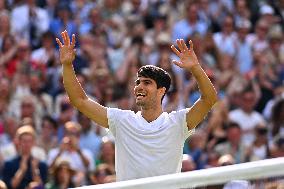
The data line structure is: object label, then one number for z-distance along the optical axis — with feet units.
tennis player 28.68
